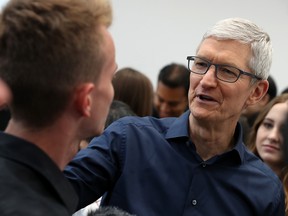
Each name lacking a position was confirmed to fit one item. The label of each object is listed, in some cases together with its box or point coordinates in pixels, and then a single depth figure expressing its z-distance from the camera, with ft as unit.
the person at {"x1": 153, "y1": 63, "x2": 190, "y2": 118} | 11.48
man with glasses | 4.93
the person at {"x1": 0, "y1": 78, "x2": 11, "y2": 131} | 3.04
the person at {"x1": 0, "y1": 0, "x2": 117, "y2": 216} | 2.95
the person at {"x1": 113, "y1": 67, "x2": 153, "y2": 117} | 9.39
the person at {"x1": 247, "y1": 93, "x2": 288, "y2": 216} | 7.91
